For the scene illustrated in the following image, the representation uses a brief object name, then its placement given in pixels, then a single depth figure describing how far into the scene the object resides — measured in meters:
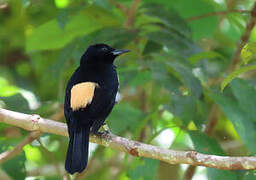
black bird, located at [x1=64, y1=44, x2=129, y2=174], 6.59
